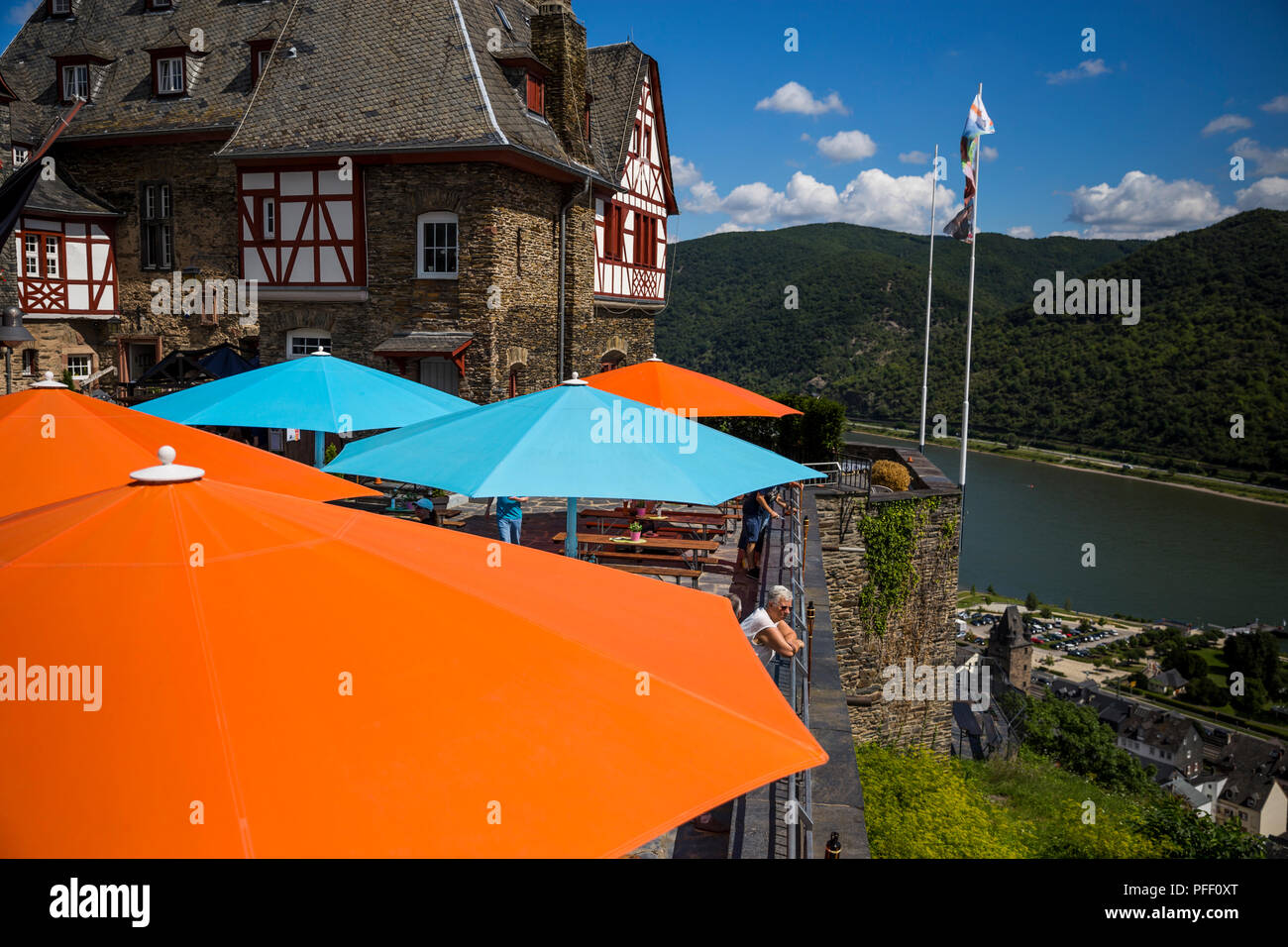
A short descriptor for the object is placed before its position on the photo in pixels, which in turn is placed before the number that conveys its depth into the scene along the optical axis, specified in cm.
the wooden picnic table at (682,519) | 1180
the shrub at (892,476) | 1848
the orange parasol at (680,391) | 1155
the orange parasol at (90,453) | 468
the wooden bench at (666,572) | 991
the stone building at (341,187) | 1838
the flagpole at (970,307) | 2082
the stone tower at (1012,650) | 5562
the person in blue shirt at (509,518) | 1020
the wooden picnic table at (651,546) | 1032
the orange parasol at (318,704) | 213
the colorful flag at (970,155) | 2031
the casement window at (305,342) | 1934
